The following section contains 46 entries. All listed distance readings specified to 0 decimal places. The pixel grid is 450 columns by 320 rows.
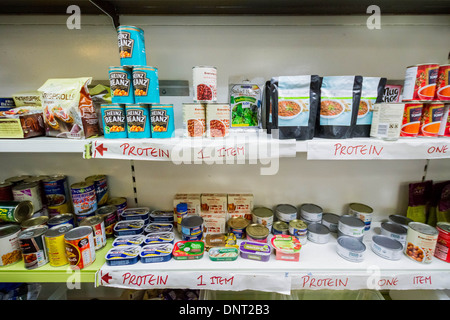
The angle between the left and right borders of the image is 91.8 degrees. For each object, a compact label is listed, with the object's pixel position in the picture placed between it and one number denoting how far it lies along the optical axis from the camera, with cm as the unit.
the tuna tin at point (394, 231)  108
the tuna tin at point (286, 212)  117
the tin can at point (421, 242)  94
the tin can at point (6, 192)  108
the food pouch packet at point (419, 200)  120
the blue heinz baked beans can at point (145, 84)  84
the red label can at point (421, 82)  85
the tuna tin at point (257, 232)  105
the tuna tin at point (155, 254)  96
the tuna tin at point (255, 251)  98
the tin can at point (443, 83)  86
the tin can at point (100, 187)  118
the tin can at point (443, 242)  95
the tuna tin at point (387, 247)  98
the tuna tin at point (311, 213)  118
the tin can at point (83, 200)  108
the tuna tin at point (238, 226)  111
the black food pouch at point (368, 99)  92
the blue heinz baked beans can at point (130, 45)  81
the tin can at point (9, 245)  93
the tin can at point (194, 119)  90
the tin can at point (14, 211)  100
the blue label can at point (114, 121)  89
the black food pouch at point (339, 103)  90
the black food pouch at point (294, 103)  87
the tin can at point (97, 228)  100
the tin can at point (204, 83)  87
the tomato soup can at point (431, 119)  89
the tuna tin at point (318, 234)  110
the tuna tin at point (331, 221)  119
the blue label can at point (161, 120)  89
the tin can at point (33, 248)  90
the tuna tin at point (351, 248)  97
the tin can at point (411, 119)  87
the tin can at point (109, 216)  110
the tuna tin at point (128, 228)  109
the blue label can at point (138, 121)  89
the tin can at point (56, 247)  91
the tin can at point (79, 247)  89
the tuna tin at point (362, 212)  117
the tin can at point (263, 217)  114
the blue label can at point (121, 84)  85
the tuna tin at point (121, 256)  94
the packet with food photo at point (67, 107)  89
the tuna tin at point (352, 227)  107
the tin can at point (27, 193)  107
